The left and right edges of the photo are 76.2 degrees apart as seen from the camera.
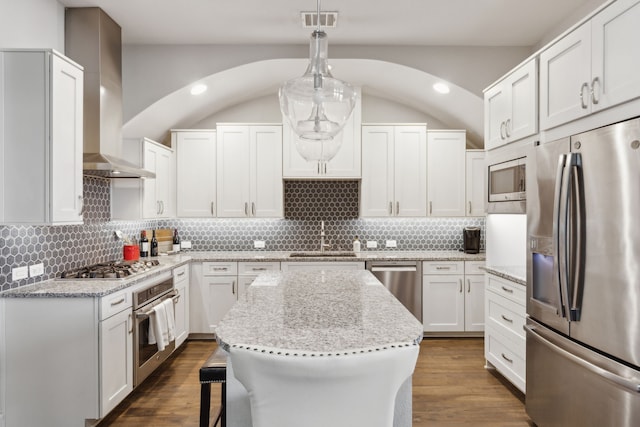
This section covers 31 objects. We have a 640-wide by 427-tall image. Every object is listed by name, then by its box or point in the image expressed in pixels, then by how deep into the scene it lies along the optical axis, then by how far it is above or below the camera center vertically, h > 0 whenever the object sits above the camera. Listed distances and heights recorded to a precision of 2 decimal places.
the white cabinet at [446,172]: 4.77 +0.53
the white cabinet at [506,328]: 2.96 -0.88
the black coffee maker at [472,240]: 4.80 -0.27
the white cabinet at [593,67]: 1.87 +0.80
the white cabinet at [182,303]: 4.01 -0.88
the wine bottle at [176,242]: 4.85 -0.31
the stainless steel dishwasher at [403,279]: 4.44 -0.68
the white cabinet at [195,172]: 4.73 +0.52
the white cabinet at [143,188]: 3.88 +0.28
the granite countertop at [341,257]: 4.43 -0.44
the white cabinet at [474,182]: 4.78 +0.41
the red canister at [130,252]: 3.97 -0.35
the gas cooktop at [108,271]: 3.02 -0.42
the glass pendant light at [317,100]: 2.02 +0.59
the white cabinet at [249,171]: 4.73 +0.53
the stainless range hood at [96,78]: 3.22 +1.13
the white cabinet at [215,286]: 4.45 -0.76
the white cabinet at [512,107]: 2.81 +0.84
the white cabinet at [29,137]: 2.41 +0.47
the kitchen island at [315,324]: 1.47 -0.44
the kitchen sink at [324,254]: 4.54 -0.44
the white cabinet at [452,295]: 4.49 -0.86
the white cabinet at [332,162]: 4.70 +0.63
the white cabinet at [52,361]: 2.50 -0.89
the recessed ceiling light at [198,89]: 4.17 +1.33
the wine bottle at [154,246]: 4.50 -0.33
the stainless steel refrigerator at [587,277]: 1.78 -0.30
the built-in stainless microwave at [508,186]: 2.89 +0.24
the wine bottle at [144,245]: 4.34 -0.31
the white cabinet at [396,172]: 4.75 +0.52
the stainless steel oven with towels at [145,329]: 3.01 -0.86
